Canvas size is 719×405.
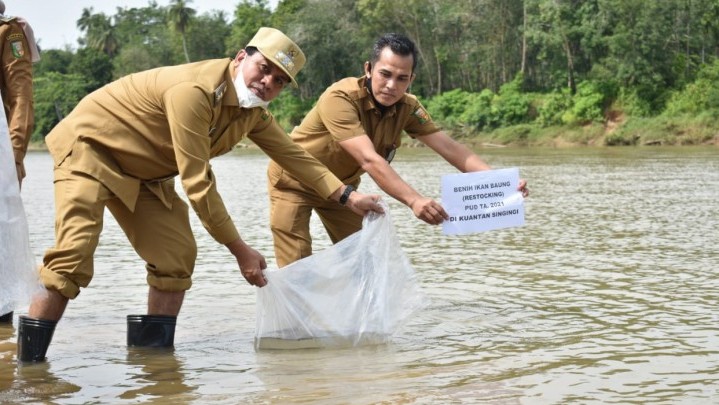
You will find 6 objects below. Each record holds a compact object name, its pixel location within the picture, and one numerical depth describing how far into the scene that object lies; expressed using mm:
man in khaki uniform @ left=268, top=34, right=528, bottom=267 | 5945
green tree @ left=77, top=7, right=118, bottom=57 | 123500
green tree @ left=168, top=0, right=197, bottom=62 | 99938
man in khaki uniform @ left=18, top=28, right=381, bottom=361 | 5121
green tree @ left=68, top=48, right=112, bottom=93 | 108750
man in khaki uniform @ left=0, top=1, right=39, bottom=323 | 6238
